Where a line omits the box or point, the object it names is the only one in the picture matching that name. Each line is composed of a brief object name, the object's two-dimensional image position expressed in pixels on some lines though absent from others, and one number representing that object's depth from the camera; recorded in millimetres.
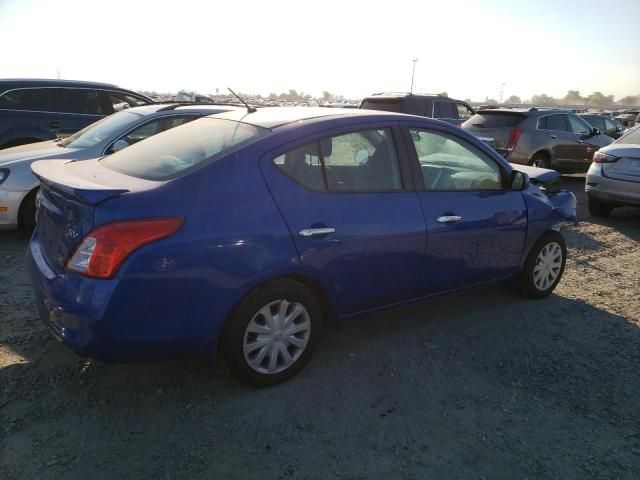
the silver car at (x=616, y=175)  7188
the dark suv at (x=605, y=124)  16734
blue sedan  2520
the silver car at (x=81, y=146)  5363
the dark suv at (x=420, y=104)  10953
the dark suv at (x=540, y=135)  10471
